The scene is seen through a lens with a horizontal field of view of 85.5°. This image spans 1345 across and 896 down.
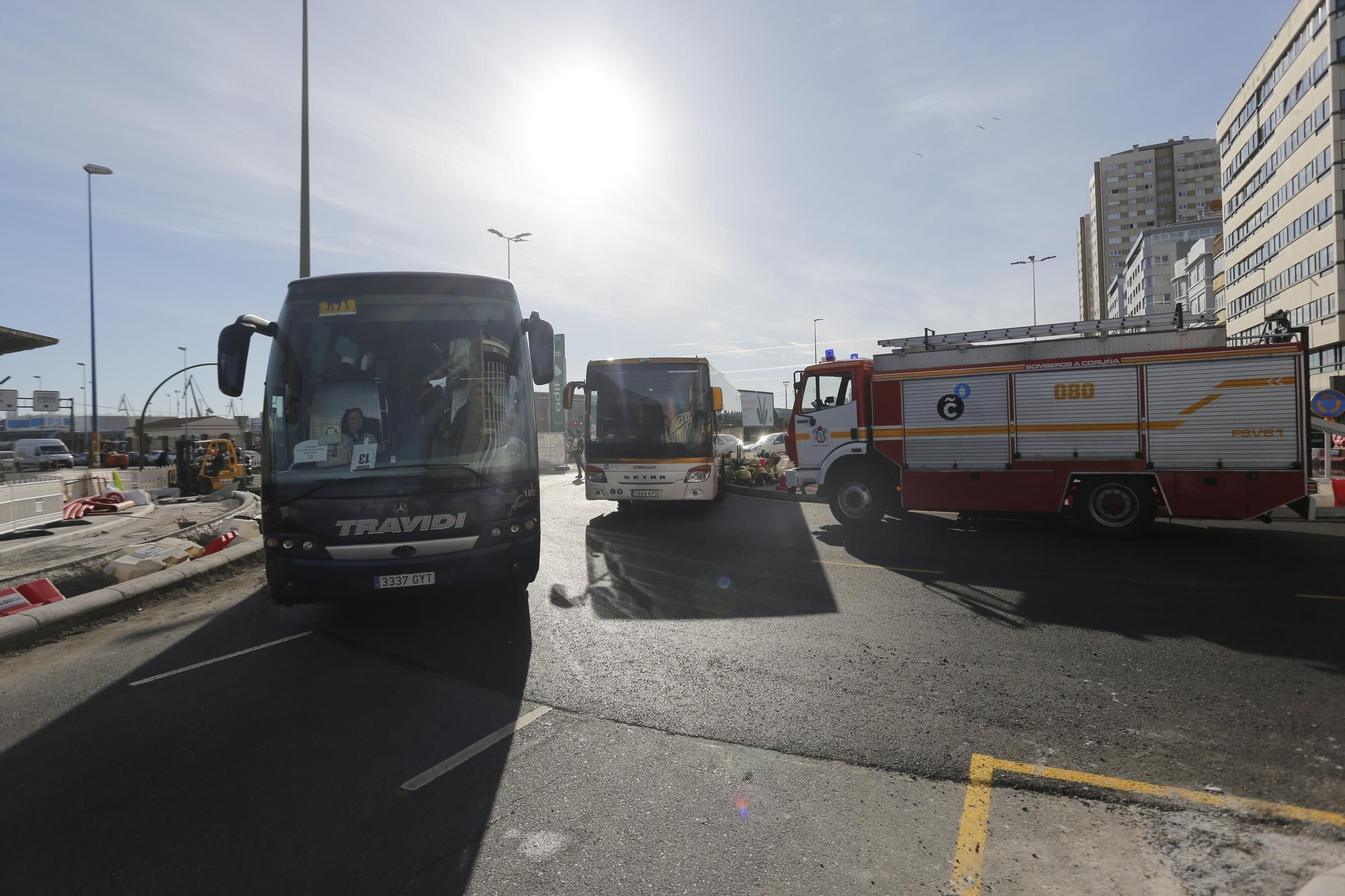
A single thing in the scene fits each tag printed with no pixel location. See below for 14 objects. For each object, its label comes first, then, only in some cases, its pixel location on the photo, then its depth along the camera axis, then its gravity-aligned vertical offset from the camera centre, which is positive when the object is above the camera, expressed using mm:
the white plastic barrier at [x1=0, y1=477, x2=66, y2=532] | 14156 -872
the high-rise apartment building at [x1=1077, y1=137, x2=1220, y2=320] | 110125 +38985
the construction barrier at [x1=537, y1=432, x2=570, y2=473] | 37281 +111
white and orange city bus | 13312 +377
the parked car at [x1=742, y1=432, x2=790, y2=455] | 36156 +214
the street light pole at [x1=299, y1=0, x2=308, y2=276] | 12719 +4839
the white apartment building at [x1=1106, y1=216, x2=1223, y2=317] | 91438 +23694
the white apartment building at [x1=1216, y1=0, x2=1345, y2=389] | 38031 +15660
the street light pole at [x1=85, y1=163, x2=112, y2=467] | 37231 +4997
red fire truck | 9203 +266
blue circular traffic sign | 13109 +636
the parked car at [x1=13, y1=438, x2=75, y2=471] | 45406 +325
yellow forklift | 26344 -394
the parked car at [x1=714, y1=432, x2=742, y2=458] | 32778 +300
